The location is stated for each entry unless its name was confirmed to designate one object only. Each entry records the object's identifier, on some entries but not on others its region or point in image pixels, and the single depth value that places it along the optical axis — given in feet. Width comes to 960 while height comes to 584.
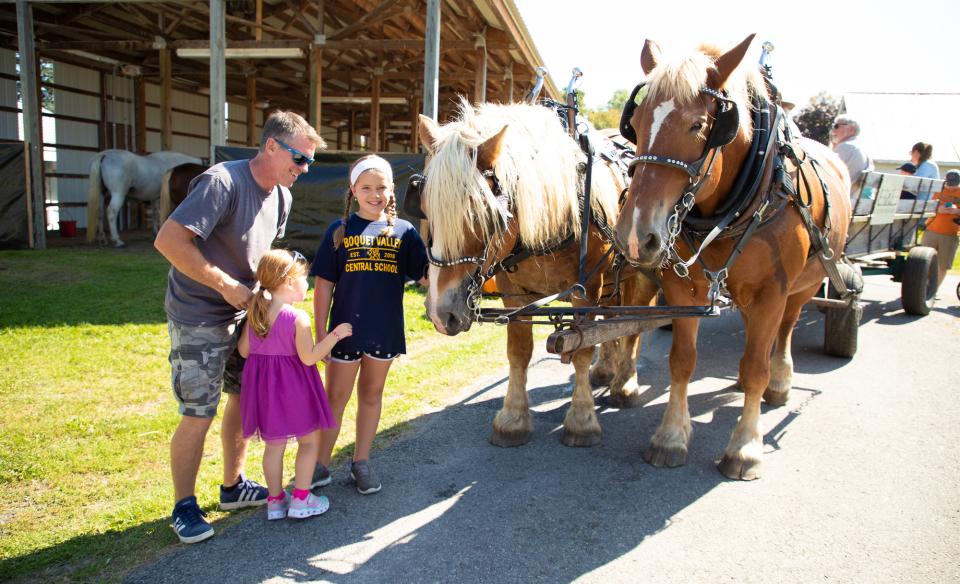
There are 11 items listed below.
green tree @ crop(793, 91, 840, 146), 80.02
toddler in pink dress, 8.68
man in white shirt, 19.39
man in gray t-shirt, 8.48
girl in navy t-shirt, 9.78
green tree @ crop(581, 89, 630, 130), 199.96
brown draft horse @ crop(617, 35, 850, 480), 8.27
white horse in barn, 40.84
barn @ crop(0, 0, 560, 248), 33.76
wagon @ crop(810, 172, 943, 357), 18.02
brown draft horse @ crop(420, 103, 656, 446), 8.42
